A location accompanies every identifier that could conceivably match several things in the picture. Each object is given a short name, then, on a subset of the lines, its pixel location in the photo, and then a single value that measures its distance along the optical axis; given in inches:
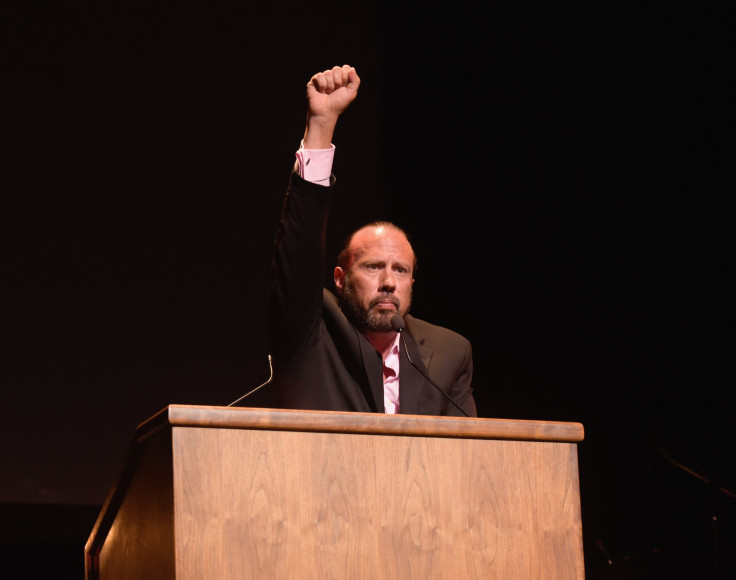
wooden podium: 108.7
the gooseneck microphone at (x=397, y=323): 160.9
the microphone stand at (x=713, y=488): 283.6
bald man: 170.6
